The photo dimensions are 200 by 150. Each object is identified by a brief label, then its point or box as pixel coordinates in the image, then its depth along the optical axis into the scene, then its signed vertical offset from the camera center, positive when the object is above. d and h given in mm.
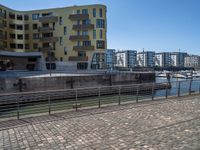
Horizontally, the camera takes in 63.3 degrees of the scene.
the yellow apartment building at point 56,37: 38235 +7911
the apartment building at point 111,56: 99919 +7497
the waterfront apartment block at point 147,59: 138068 +7631
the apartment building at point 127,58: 133021 +8473
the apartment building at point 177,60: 142890 +6713
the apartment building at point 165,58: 141529 +8502
